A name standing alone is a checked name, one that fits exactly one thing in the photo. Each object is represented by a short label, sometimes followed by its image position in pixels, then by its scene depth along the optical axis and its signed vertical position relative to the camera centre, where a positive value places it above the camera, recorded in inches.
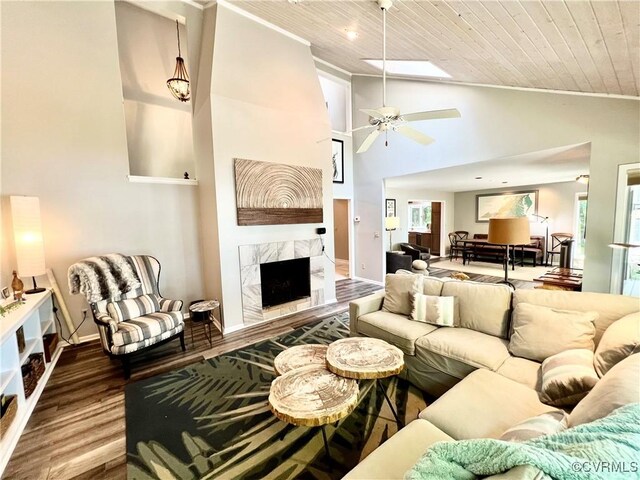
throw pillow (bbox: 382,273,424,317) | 113.4 -33.7
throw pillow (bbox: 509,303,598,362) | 73.5 -34.5
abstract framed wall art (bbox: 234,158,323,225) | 145.5 +14.1
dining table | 287.9 -38.6
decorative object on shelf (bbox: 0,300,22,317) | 85.9 -28.7
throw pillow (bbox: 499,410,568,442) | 42.5 -35.9
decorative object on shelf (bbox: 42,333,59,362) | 112.3 -53.2
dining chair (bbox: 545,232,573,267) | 281.3 -33.9
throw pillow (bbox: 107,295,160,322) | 116.3 -39.3
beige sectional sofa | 50.0 -43.1
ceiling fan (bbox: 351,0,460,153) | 89.7 +33.9
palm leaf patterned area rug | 66.1 -61.3
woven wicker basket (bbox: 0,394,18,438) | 72.9 -52.8
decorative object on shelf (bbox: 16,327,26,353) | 91.8 -40.3
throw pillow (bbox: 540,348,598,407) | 56.4 -37.4
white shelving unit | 73.3 -44.0
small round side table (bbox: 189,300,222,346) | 128.8 -43.5
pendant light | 147.9 +75.6
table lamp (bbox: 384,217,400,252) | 243.6 -7.8
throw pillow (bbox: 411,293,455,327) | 101.4 -37.0
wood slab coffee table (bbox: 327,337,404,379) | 72.1 -41.8
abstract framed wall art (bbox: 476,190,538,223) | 307.1 +8.7
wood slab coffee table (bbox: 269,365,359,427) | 58.5 -43.3
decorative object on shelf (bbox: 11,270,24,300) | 101.7 -24.7
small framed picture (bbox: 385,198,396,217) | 300.1 +8.4
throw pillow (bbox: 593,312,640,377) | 58.8 -30.7
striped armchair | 105.4 -38.7
